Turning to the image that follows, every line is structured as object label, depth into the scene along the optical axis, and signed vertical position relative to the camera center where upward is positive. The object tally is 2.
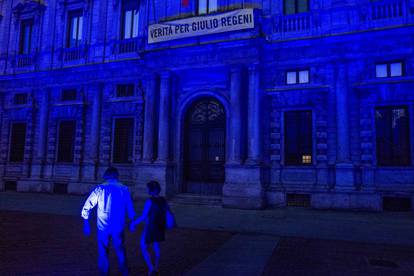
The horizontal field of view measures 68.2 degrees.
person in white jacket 4.43 -0.81
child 4.66 -0.93
